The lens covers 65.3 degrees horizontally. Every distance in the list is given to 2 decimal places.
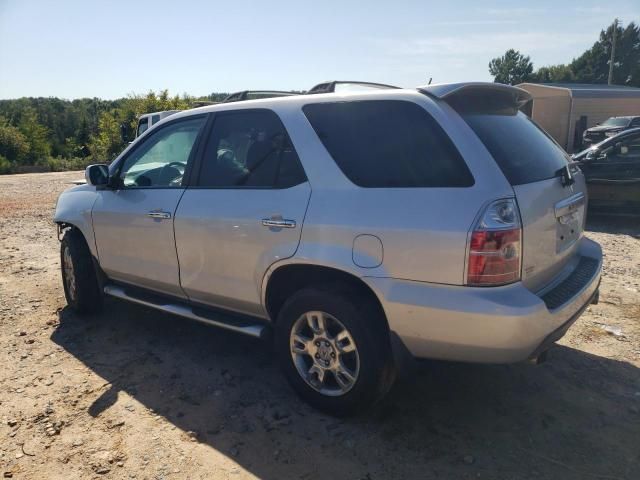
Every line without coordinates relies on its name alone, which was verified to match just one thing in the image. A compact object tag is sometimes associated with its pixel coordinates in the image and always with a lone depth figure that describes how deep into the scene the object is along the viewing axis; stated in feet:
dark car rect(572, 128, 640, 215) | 26.14
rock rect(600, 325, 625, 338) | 13.39
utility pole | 144.85
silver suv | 8.04
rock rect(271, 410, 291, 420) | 10.13
